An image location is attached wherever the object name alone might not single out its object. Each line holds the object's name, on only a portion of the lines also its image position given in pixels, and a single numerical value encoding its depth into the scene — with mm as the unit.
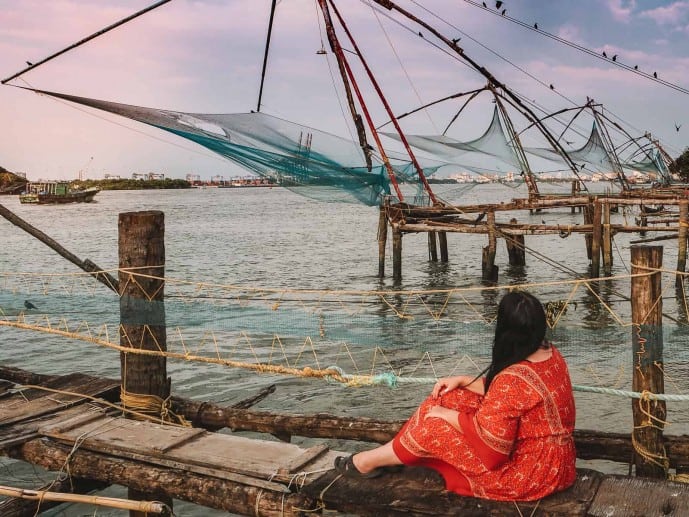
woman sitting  2742
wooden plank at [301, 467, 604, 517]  2865
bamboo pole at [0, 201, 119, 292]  5504
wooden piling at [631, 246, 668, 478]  3662
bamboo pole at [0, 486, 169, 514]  3137
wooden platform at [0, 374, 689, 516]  2914
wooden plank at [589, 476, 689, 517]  2801
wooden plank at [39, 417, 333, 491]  3438
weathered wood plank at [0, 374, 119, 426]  4438
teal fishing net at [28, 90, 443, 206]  8273
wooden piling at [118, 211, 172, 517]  4531
